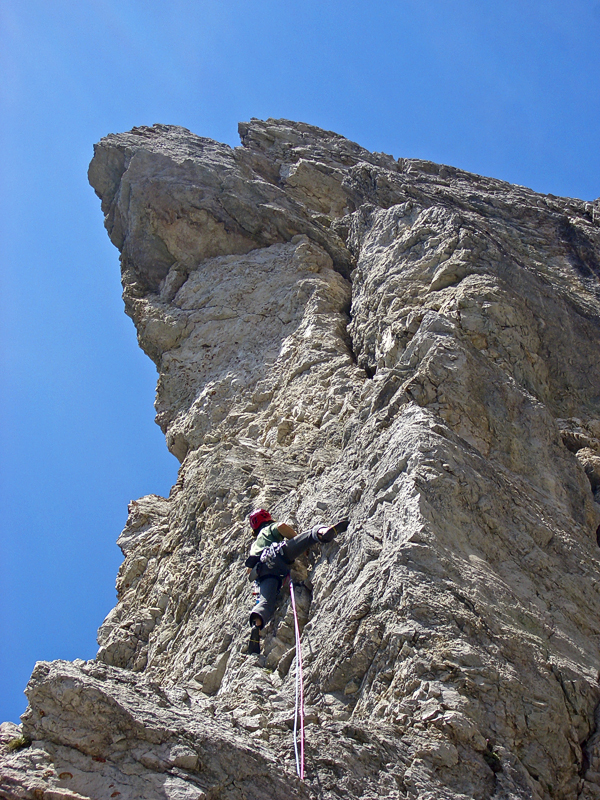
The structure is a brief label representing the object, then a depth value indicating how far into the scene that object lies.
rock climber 8.27
